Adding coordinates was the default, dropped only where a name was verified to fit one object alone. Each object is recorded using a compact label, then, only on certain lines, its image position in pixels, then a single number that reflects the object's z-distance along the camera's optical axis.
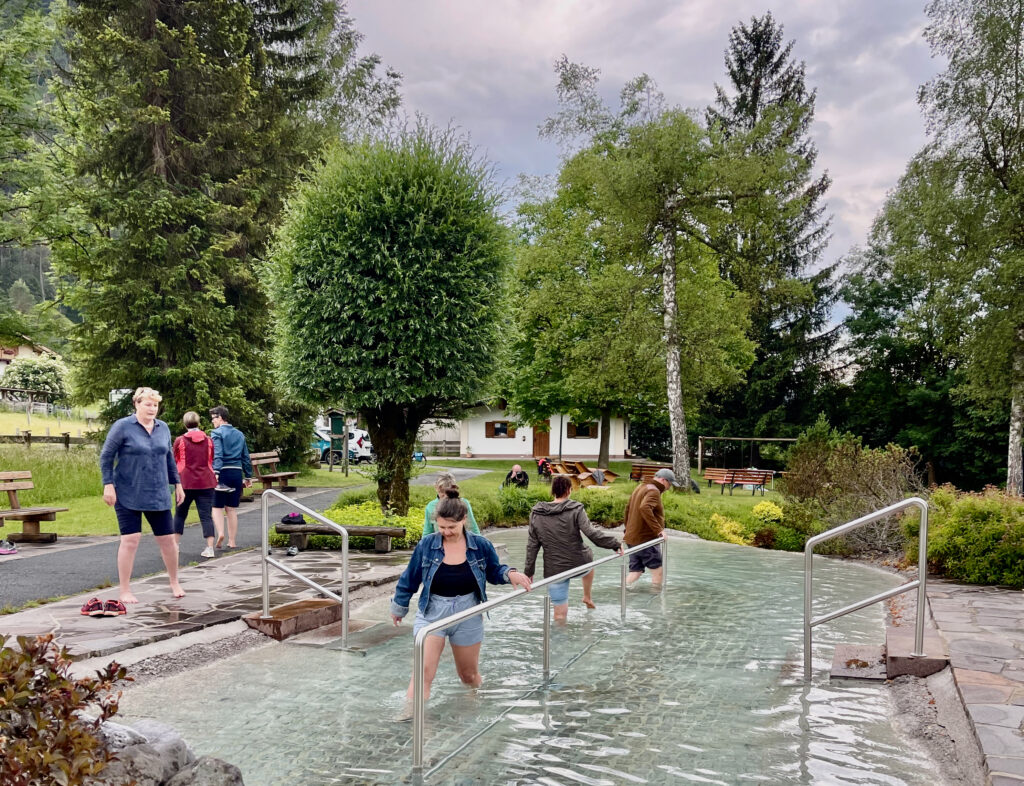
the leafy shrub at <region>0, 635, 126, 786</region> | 2.79
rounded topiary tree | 13.00
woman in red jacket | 11.02
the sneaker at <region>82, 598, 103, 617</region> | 7.46
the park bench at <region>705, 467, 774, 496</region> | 25.33
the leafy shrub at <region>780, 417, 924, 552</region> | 14.27
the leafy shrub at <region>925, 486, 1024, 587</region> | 10.10
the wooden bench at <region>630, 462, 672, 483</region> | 26.67
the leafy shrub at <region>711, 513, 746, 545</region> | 16.39
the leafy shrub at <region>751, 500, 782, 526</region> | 16.88
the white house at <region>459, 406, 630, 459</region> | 52.03
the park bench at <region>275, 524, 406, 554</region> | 12.16
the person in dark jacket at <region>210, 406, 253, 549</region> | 11.79
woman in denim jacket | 5.41
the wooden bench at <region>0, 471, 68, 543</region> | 12.15
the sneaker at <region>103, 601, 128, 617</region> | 7.49
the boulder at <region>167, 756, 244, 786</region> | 4.00
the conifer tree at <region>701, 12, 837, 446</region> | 40.25
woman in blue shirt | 7.76
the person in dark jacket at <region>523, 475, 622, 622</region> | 8.06
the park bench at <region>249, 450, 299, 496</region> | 19.75
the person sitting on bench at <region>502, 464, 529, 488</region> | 21.36
